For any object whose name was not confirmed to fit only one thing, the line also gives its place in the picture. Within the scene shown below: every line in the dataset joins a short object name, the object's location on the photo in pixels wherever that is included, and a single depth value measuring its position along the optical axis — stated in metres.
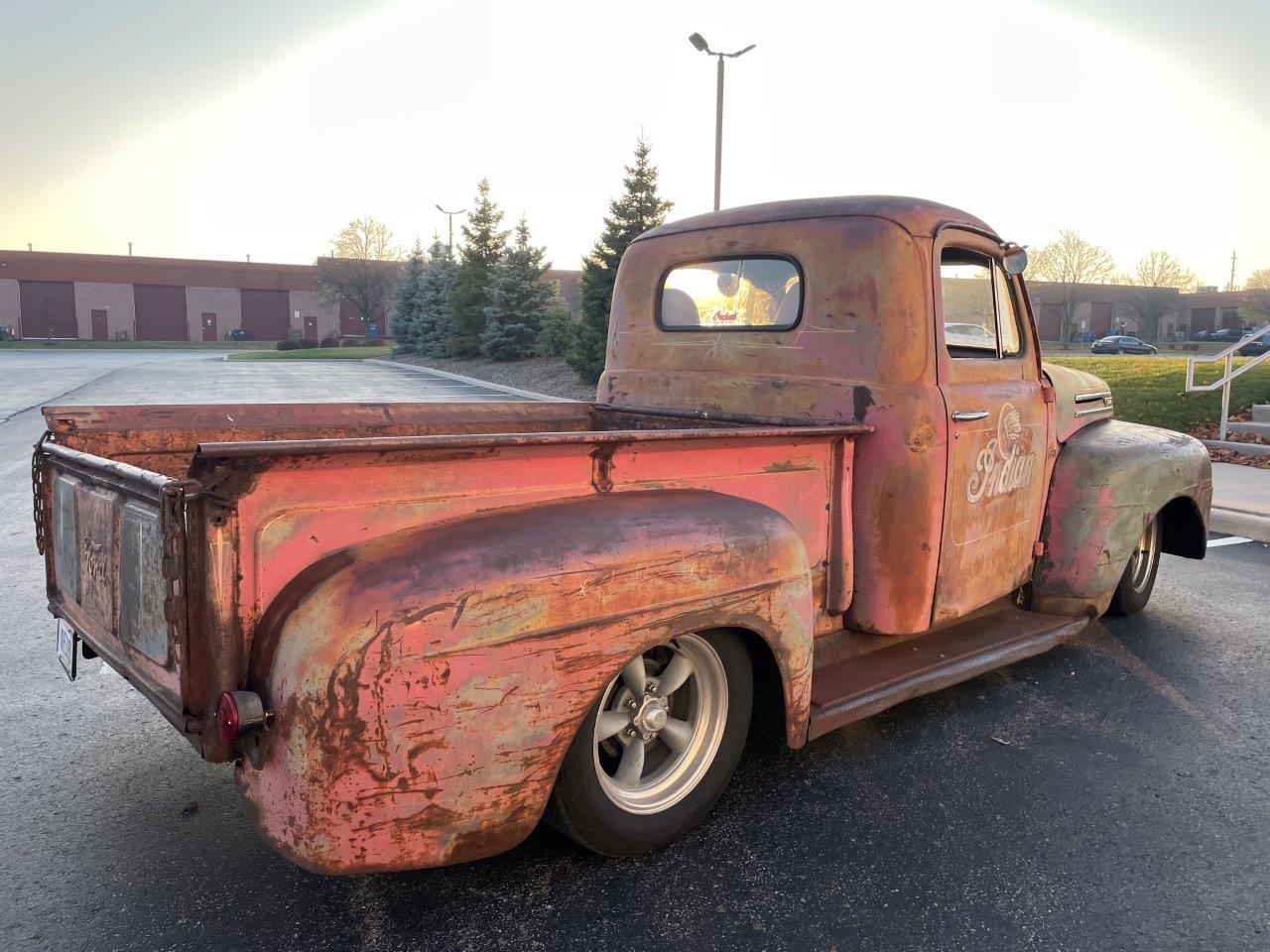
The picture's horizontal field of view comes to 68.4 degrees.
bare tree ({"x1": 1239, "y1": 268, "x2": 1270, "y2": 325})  62.84
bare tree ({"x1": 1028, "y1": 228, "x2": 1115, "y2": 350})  60.94
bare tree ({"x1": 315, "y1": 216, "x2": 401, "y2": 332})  56.31
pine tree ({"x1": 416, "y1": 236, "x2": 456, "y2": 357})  37.62
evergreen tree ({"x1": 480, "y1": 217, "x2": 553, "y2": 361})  29.44
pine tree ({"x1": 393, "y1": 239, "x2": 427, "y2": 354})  43.19
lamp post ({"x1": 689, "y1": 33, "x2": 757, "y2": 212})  18.16
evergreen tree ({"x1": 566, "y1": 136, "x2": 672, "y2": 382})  21.08
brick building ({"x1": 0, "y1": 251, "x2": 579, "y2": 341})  62.72
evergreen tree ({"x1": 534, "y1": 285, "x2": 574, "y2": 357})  26.62
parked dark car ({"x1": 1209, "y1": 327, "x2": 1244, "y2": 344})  59.15
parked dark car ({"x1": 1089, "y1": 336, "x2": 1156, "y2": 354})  49.53
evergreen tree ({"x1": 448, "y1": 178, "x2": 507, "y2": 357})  32.97
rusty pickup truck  2.11
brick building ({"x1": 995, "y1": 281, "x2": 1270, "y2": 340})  65.62
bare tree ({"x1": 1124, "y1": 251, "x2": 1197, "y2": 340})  64.12
